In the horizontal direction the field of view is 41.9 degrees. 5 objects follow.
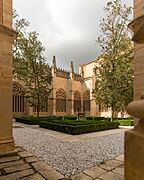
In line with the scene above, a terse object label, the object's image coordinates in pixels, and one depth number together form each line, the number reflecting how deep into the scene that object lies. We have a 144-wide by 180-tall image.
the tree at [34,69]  17.97
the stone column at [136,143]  1.20
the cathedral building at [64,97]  23.31
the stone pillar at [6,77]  4.80
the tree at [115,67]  15.56
